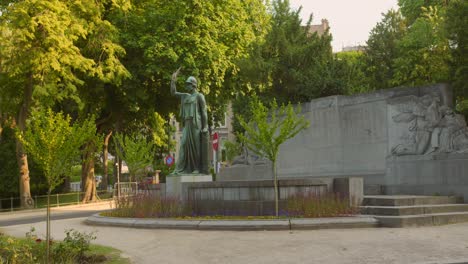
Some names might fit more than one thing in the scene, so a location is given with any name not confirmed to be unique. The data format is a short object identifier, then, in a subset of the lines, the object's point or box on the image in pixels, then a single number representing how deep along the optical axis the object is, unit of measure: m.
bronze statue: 16.69
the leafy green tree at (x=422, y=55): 29.41
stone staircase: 12.91
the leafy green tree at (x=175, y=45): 27.56
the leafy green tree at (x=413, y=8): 41.00
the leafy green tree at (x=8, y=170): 37.12
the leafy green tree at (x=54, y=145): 8.88
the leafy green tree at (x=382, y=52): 36.16
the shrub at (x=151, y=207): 15.53
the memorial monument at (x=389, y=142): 16.64
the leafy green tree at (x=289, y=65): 26.75
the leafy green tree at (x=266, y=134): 13.91
